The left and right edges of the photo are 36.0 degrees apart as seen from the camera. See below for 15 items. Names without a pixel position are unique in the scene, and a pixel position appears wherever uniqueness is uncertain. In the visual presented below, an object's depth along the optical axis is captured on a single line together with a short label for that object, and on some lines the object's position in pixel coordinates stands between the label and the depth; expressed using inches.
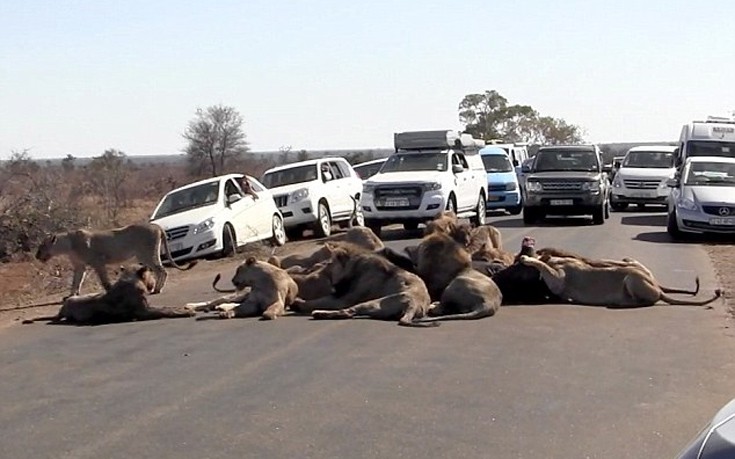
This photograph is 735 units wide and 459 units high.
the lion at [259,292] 506.9
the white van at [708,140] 1190.3
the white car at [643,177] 1355.8
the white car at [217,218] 809.5
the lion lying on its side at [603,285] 521.7
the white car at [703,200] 916.0
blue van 1323.8
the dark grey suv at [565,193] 1132.5
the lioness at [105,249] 618.8
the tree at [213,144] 2620.6
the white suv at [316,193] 1019.9
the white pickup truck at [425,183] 988.6
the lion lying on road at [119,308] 508.7
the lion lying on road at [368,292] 485.7
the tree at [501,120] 3159.5
